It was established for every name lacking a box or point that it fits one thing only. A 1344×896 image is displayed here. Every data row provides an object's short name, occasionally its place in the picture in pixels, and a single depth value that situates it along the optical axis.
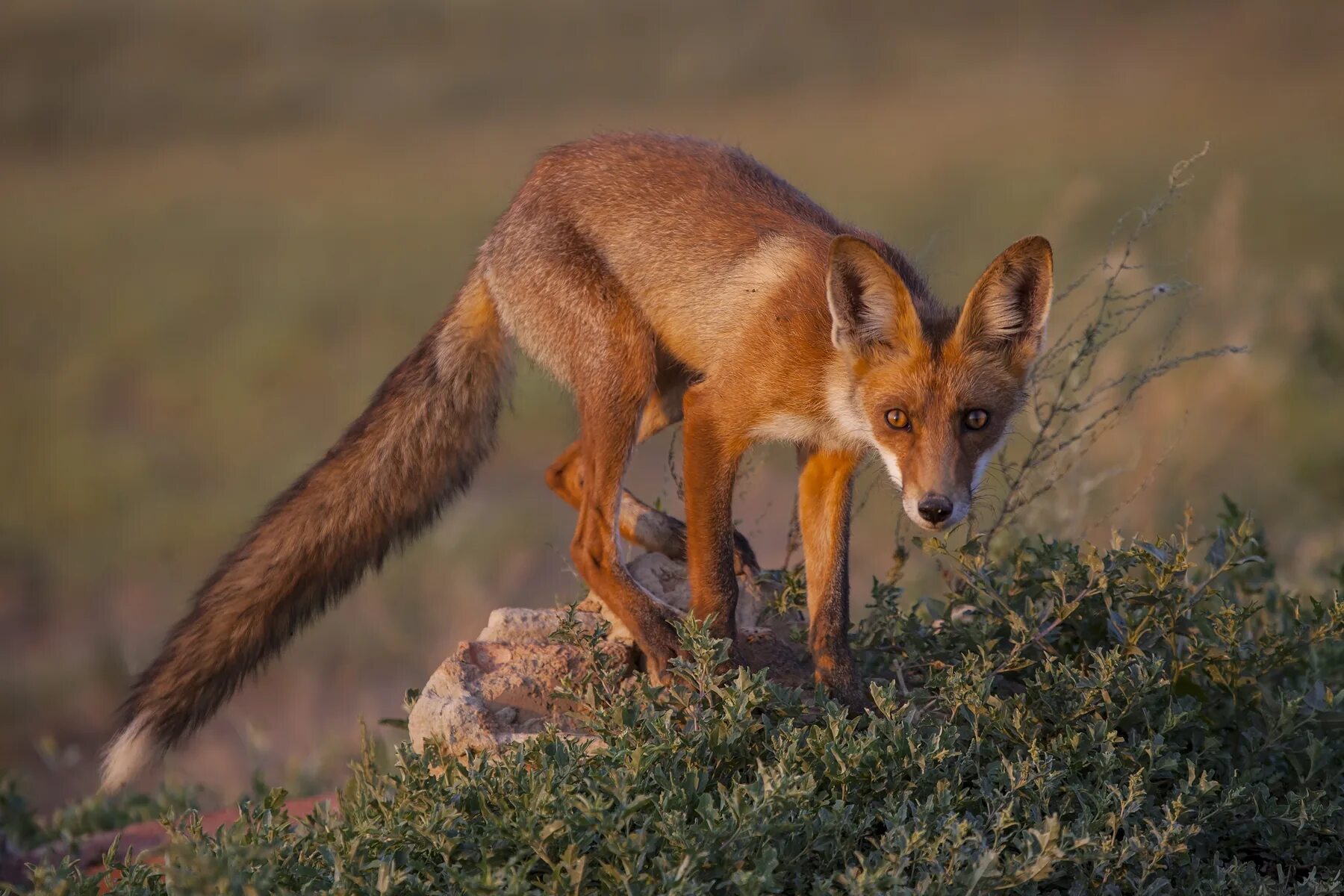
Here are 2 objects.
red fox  9.84
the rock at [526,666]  9.47
